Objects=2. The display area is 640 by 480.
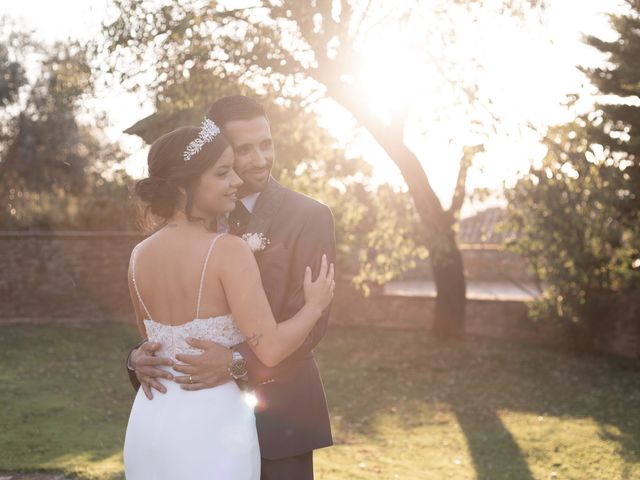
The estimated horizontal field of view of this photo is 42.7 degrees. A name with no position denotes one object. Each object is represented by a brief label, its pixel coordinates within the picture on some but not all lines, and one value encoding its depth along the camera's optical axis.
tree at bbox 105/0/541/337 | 12.42
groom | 3.29
